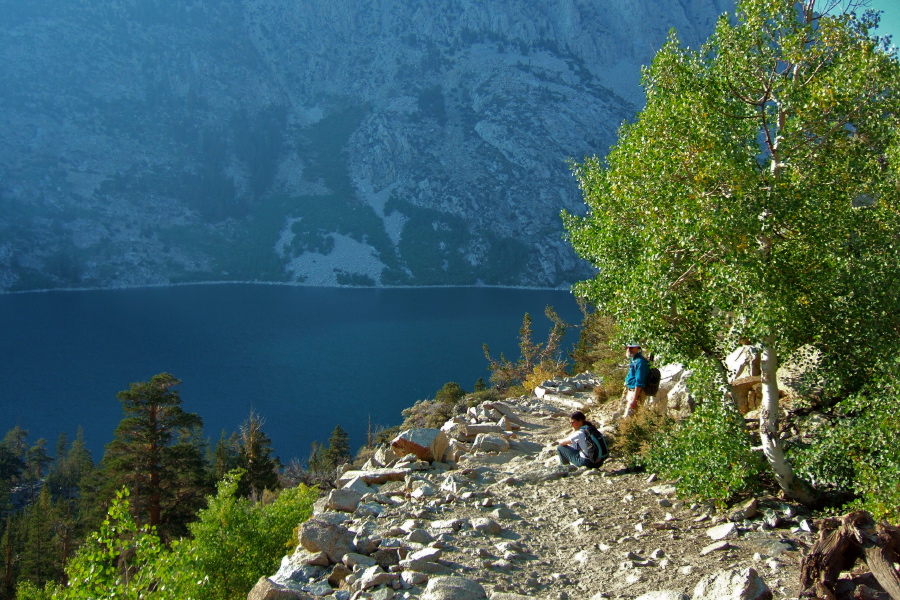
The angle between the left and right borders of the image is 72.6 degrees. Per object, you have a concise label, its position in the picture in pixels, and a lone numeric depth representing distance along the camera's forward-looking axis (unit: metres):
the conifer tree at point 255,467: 29.80
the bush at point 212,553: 7.12
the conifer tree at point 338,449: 41.12
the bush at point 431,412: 21.09
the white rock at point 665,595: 4.96
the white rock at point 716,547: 6.21
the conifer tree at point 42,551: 31.00
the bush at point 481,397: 23.25
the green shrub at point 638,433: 9.45
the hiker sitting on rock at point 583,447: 9.89
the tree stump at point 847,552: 4.48
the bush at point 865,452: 5.65
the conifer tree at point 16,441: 53.26
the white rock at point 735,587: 4.68
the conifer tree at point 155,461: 23.97
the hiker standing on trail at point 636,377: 10.92
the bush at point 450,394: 32.75
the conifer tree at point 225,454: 36.69
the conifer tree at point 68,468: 49.57
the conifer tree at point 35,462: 52.88
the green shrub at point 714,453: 6.91
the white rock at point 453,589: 5.62
